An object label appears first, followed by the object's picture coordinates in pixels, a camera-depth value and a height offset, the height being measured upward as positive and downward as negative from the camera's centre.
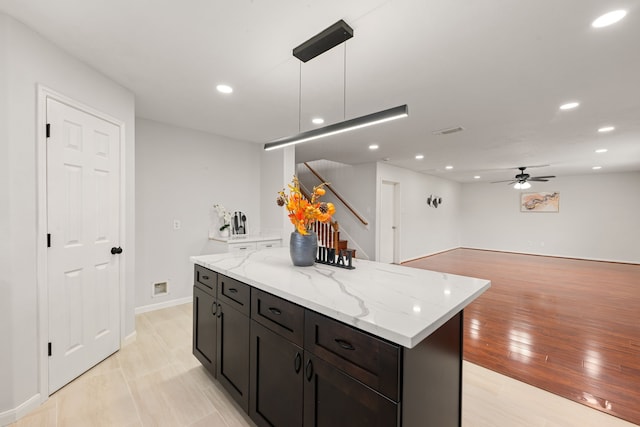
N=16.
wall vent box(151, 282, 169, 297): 3.64 -1.08
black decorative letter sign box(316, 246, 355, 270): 1.91 -0.35
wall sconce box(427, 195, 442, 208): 8.30 +0.33
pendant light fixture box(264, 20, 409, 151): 1.68 +1.15
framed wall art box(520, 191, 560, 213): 8.35 +0.32
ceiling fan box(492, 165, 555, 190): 6.79 +0.82
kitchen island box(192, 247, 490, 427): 0.99 -0.60
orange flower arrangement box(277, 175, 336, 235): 1.87 +0.01
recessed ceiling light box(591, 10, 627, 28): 1.59 +1.17
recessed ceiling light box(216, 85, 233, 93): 2.61 +1.20
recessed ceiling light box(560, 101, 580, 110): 2.86 +1.15
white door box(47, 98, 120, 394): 2.00 -0.24
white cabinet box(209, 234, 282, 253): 3.76 -0.48
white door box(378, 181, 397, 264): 6.63 -0.28
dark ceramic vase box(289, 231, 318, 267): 1.94 -0.27
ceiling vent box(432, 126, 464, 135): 3.76 +1.16
